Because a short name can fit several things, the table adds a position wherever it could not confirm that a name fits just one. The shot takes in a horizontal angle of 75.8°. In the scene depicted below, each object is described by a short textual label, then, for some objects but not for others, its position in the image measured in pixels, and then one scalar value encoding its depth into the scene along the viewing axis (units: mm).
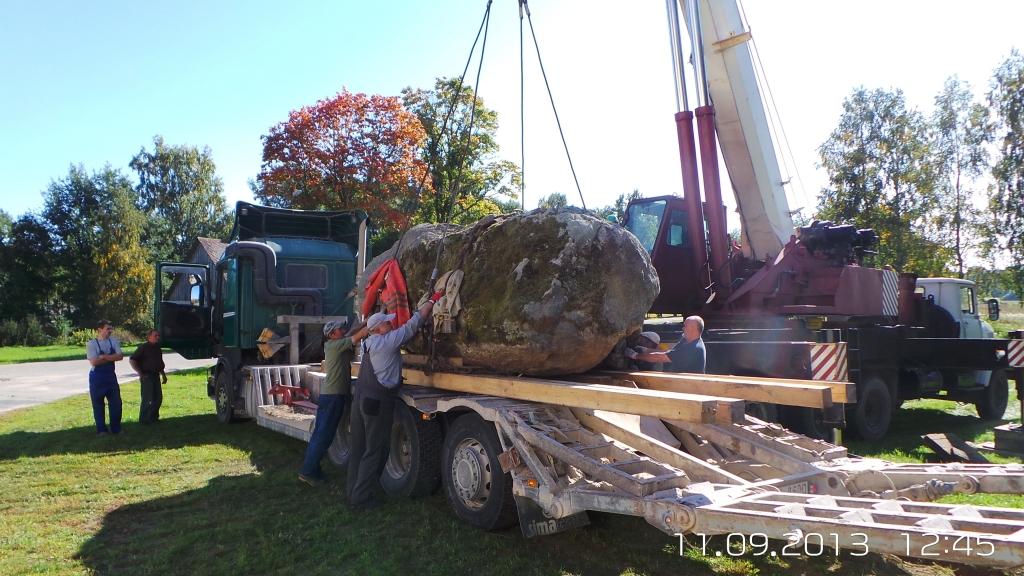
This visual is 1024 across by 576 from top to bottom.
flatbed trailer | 2602
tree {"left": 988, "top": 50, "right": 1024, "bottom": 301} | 24312
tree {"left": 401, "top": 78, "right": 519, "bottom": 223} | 23359
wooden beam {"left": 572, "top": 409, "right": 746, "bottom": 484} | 3789
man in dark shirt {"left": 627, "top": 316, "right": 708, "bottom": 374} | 6297
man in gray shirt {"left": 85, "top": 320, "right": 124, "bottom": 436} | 9172
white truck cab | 11789
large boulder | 4930
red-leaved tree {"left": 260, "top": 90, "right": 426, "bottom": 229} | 20688
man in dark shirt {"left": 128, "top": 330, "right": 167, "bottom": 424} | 9992
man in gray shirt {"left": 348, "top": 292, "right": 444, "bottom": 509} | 5562
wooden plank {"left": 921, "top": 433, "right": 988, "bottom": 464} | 6836
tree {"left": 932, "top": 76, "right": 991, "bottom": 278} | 25906
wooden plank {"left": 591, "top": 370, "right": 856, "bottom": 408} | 3869
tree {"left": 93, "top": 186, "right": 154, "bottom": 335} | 36656
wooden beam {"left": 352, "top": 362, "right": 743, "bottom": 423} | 3490
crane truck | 7895
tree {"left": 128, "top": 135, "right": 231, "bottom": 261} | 47188
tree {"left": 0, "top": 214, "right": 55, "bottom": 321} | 38531
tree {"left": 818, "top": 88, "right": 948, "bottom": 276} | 25734
